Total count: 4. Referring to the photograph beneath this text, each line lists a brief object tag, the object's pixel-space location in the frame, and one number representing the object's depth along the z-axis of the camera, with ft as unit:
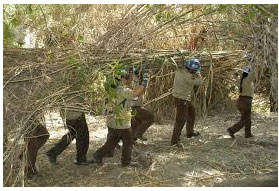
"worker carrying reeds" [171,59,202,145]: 24.28
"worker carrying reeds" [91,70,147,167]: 20.62
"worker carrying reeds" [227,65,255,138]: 25.95
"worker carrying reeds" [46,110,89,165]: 21.51
